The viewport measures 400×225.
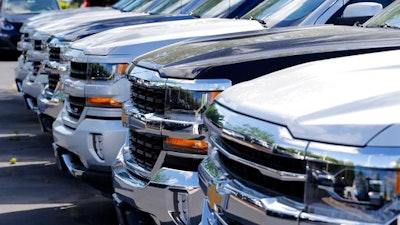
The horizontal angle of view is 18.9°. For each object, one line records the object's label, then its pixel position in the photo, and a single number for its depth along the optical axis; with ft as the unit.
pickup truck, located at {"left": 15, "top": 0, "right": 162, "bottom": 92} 49.17
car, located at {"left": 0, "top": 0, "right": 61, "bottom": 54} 99.05
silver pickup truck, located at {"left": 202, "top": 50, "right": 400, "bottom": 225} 14.29
